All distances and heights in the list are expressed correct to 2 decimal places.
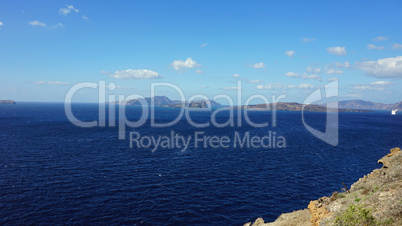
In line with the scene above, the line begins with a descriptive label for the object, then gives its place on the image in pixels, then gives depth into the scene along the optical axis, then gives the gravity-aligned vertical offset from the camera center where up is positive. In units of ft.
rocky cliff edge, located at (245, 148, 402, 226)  70.04 -36.34
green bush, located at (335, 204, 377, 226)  66.44 -34.58
